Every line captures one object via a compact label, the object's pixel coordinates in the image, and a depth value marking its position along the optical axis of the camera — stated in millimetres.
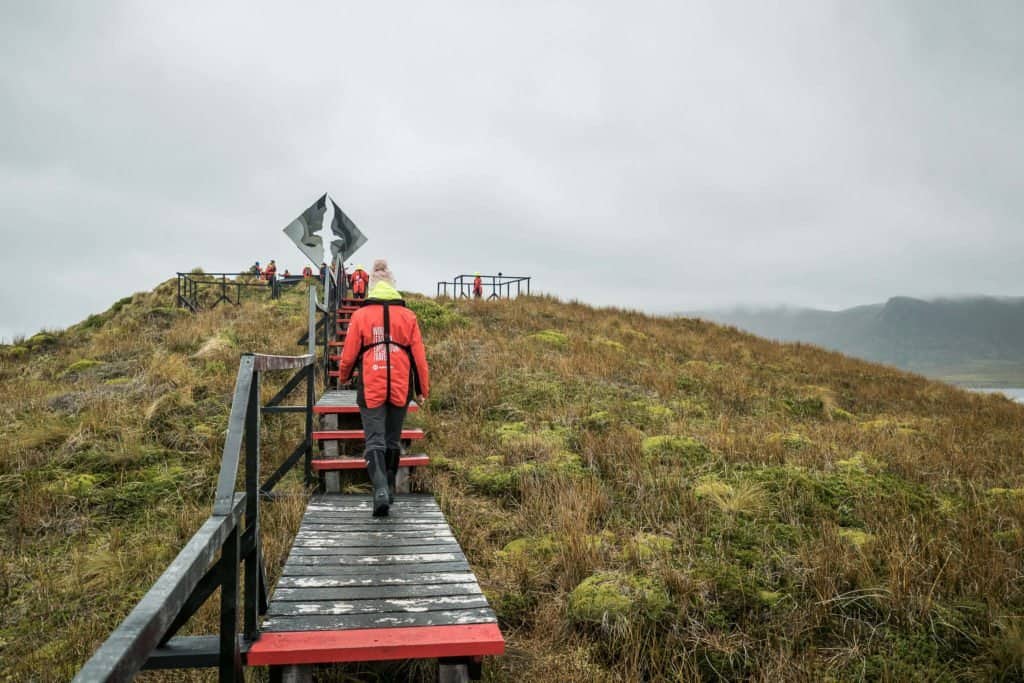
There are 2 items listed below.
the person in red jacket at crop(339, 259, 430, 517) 4820
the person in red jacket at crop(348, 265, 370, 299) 14484
